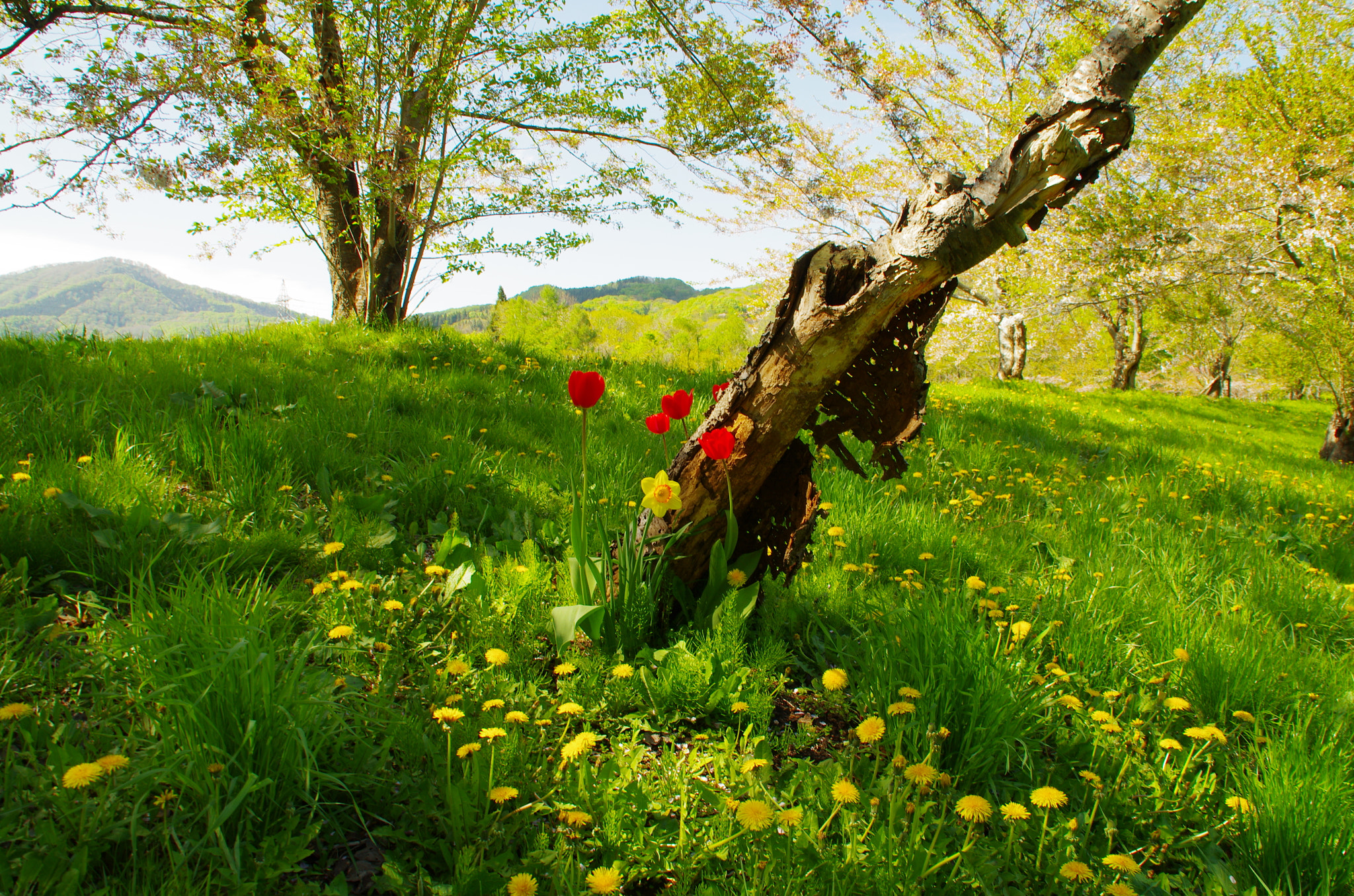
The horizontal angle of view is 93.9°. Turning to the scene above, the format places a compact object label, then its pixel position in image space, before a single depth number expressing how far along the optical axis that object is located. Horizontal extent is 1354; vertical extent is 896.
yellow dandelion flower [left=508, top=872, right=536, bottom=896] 1.03
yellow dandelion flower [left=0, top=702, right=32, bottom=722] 1.12
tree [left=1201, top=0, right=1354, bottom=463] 9.02
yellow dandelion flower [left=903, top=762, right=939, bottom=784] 1.24
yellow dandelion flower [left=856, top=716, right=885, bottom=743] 1.33
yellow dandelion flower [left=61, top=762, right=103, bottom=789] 1.01
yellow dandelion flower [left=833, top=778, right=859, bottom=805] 1.19
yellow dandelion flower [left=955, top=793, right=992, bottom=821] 1.15
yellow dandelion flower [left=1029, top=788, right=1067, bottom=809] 1.18
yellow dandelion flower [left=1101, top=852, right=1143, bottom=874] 1.09
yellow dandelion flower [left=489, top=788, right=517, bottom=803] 1.18
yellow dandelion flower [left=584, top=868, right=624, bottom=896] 1.04
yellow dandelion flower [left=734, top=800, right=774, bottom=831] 1.11
